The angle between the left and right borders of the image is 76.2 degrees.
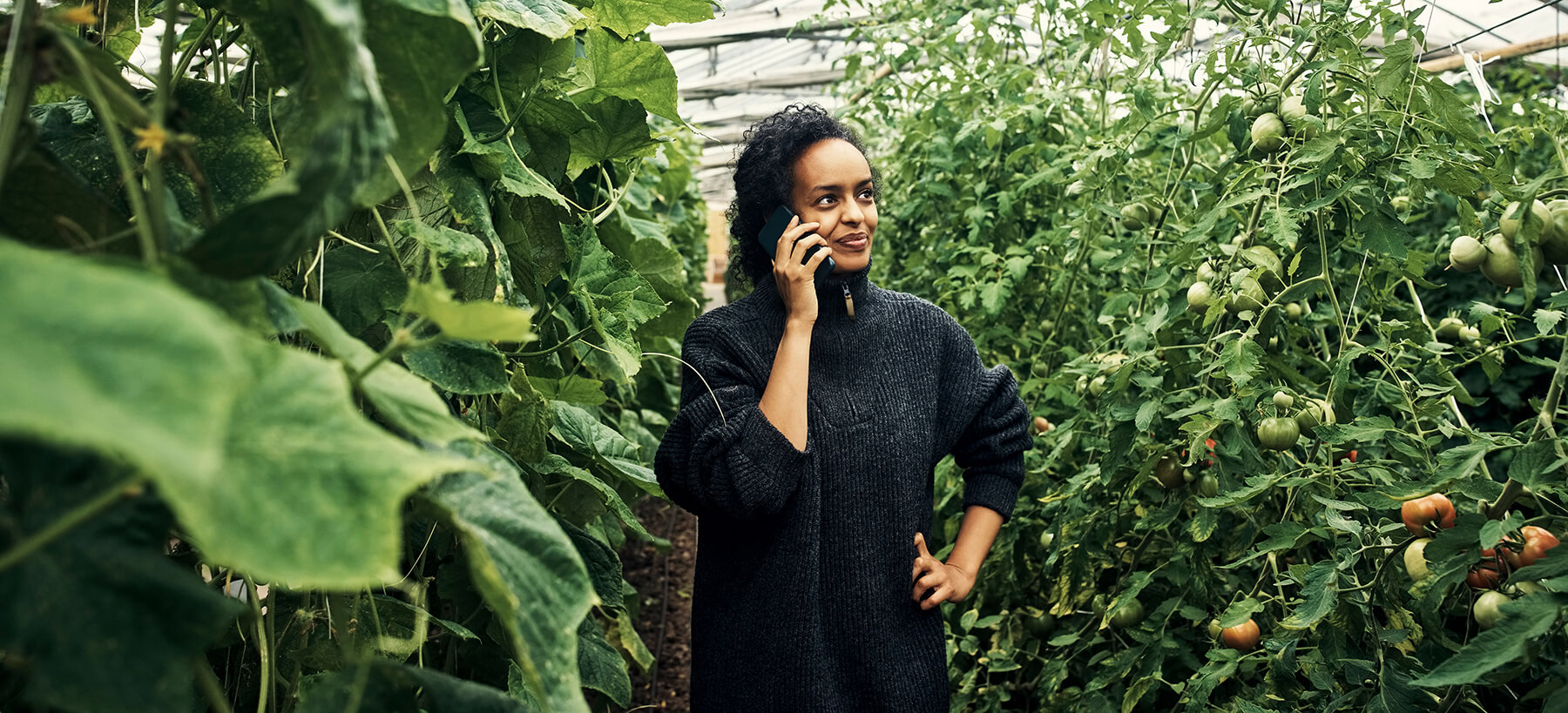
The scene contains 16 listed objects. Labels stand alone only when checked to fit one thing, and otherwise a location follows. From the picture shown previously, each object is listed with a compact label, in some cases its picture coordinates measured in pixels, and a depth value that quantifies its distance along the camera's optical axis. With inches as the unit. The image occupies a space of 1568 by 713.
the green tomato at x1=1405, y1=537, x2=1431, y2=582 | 49.5
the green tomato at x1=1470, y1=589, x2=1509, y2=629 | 42.9
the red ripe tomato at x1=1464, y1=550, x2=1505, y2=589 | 46.3
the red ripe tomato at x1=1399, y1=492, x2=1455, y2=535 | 48.8
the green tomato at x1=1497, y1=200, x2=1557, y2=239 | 43.5
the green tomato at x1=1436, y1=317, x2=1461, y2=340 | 70.4
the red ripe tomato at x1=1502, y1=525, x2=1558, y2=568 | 43.1
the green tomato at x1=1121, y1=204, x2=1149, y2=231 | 77.1
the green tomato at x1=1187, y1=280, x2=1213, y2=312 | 62.2
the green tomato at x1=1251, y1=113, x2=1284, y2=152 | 59.4
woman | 57.4
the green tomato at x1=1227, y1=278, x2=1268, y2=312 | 58.9
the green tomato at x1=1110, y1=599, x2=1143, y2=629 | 73.6
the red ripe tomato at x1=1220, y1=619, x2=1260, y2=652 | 59.0
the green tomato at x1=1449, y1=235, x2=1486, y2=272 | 49.6
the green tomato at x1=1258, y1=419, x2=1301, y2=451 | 57.8
